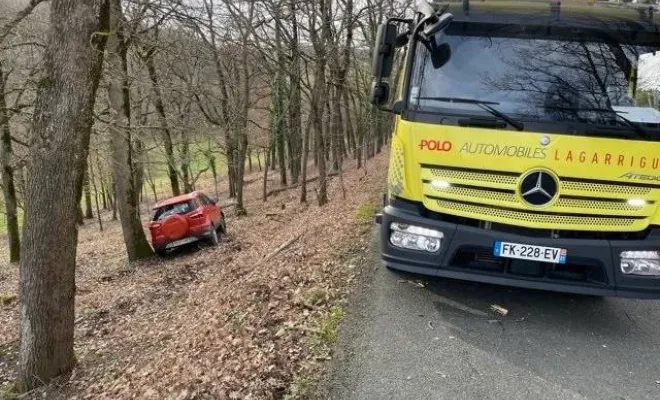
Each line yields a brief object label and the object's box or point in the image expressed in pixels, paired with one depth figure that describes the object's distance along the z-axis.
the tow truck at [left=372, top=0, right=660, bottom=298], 4.59
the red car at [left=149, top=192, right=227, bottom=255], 15.08
